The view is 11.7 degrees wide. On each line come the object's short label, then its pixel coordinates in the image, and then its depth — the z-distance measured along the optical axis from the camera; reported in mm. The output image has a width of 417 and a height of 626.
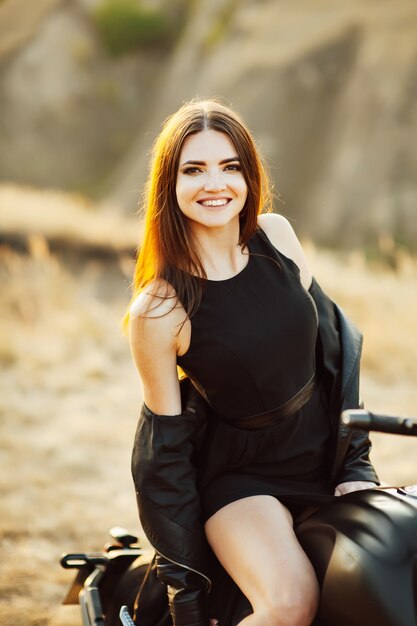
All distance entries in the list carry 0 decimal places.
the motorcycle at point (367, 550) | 3146
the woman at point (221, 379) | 3409
